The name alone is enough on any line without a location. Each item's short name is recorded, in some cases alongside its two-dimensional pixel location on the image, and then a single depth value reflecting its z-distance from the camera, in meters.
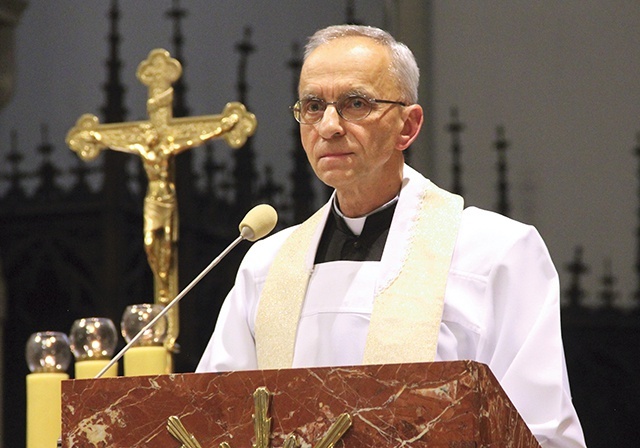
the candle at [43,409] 8.03
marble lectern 5.05
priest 6.63
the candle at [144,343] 8.25
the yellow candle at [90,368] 8.23
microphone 6.52
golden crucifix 9.92
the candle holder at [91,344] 8.27
